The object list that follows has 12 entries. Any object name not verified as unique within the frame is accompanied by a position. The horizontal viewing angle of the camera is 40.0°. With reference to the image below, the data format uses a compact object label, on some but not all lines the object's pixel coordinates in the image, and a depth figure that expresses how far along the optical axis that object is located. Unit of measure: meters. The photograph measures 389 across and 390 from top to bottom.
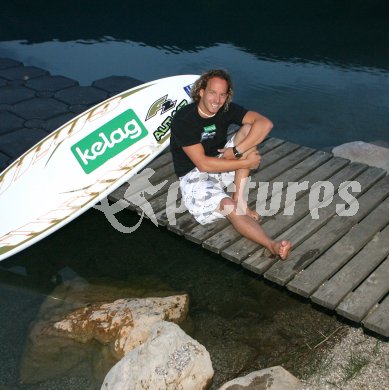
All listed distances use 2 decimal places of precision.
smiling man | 4.78
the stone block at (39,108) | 7.82
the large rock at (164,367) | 3.74
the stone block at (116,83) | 9.08
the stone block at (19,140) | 6.85
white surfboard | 5.27
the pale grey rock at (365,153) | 6.59
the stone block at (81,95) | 8.34
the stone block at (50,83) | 8.87
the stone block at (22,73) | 9.34
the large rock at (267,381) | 3.77
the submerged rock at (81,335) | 4.14
